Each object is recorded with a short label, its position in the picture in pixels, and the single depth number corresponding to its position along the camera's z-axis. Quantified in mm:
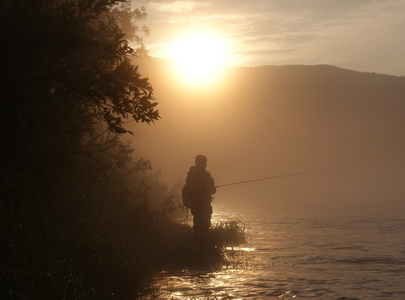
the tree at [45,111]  8000
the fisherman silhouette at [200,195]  15461
